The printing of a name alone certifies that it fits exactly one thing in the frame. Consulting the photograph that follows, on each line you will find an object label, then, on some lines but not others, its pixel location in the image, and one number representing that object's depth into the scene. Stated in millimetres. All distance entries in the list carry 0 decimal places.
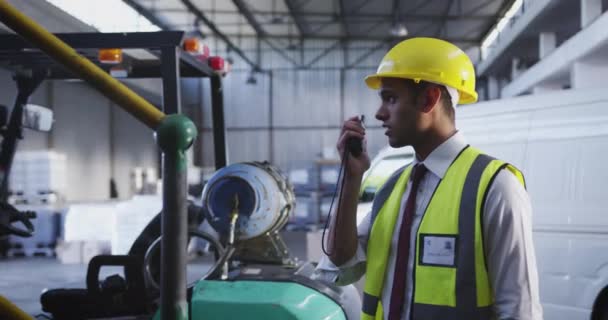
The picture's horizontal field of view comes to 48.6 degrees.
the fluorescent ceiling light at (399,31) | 20302
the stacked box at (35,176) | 15266
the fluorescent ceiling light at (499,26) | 22514
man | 1804
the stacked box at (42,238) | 14727
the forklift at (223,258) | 3064
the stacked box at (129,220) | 11898
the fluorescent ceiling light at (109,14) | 16175
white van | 5574
